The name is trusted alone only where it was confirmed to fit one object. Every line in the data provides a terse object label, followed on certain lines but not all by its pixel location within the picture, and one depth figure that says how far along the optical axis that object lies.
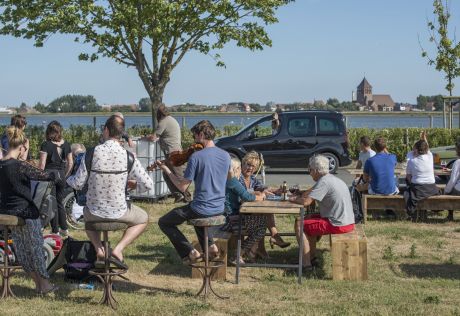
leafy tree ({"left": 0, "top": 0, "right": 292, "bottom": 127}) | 22.00
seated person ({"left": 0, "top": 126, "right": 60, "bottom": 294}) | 7.51
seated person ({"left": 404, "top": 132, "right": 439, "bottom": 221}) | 12.29
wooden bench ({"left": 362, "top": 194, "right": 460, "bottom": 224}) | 12.23
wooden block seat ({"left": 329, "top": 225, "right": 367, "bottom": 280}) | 8.45
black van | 21.45
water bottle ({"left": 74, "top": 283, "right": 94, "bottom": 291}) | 8.07
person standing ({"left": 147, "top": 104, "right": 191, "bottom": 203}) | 14.55
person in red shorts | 8.73
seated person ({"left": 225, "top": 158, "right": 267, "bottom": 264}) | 8.99
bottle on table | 9.65
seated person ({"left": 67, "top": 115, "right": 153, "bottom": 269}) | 7.37
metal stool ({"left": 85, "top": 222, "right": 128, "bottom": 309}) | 7.30
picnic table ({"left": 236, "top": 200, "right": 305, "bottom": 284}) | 8.34
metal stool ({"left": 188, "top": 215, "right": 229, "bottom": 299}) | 7.72
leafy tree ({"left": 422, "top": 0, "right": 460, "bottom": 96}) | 26.38
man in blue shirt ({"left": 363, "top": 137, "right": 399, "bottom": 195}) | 12.51
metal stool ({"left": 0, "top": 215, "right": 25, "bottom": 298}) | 7.51
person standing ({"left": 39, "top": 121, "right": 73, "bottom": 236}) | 10.85
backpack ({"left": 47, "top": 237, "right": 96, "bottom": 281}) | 8.38
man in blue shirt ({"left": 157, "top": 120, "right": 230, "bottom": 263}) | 7.78
